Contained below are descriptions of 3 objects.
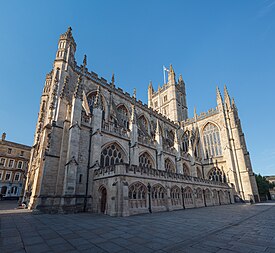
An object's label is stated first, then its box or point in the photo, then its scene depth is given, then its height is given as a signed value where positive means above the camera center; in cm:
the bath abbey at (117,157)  1369 +396
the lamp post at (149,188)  1406 +9
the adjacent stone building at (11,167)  3775 +539
